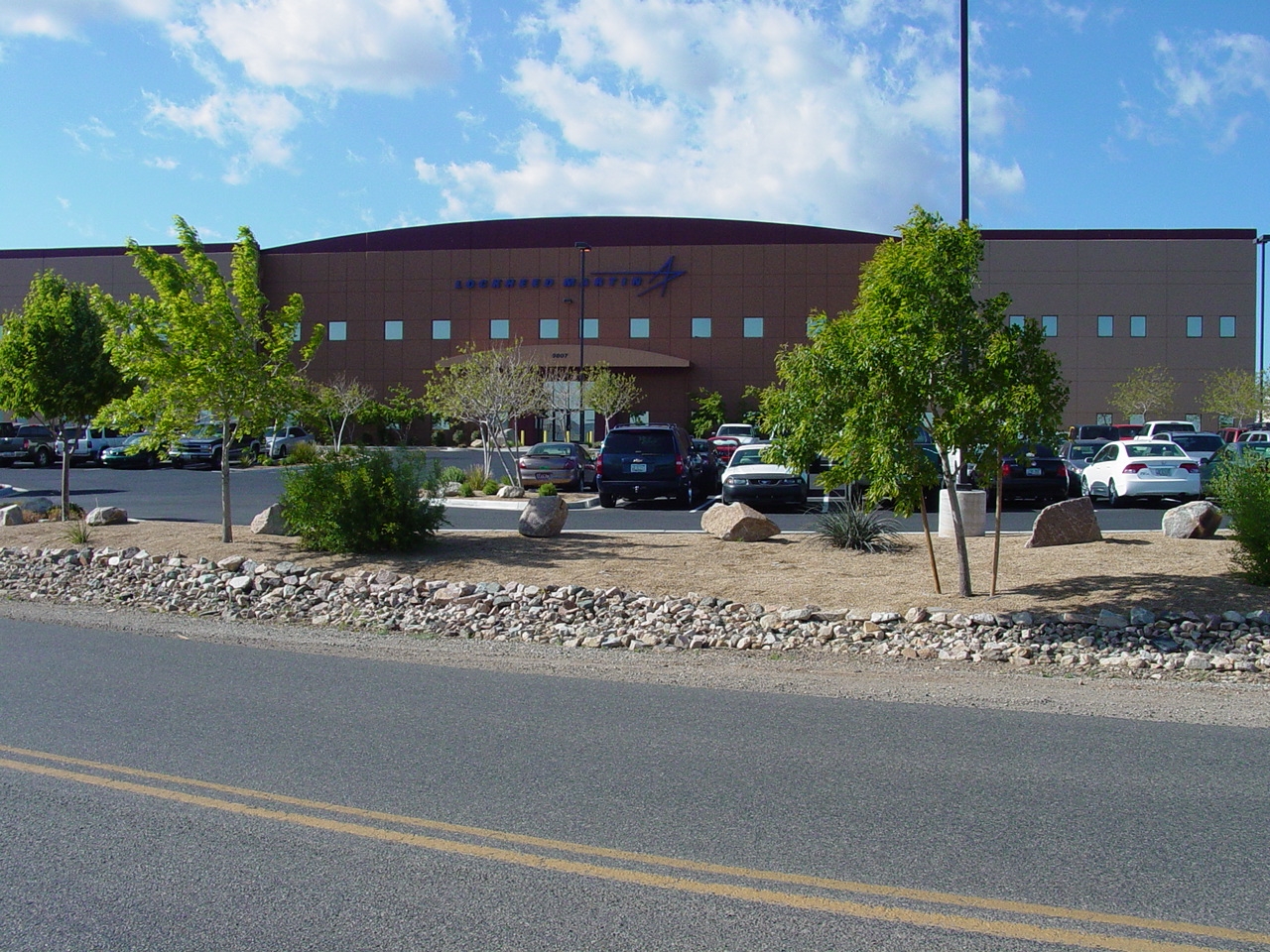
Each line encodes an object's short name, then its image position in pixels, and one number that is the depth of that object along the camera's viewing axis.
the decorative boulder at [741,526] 15.20
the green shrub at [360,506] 14.23
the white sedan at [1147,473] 22.44
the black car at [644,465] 22.64
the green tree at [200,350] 14.84
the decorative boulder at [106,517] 17.89
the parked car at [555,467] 27.44
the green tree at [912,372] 10.10
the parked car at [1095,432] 39.38
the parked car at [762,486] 20.86
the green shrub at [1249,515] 10.95
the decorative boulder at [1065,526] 13.66
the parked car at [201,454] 39.48
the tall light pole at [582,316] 54.00
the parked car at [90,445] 41.97
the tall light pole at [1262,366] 50.97
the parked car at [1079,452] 29.82
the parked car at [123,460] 39.31
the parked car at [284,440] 43.50
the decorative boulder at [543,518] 15.53
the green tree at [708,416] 58.34
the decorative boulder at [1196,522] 14.02
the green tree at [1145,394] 56.66
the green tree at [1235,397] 53.12
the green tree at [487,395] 30.45
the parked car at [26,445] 41.04
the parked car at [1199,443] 30.78
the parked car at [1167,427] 36.91
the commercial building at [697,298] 59.72
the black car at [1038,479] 22.28
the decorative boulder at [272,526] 16.25
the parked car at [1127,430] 38.75
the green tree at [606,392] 52.97
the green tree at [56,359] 18.58
